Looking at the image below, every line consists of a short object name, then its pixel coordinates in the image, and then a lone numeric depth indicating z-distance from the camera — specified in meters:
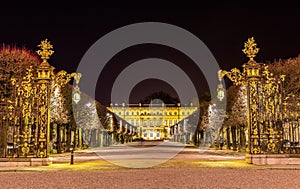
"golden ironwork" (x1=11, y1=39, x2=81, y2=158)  22.95
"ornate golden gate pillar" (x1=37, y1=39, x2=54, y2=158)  23.22
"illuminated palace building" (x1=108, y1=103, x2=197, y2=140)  190.50
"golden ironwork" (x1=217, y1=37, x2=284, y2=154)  23.38
